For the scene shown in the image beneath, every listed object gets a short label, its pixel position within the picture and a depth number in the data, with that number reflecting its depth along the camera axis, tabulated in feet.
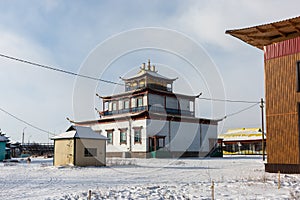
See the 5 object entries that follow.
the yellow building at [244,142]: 195.99
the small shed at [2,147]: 129.49
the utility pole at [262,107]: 116.83
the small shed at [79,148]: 86.99
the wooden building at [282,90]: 59.62
